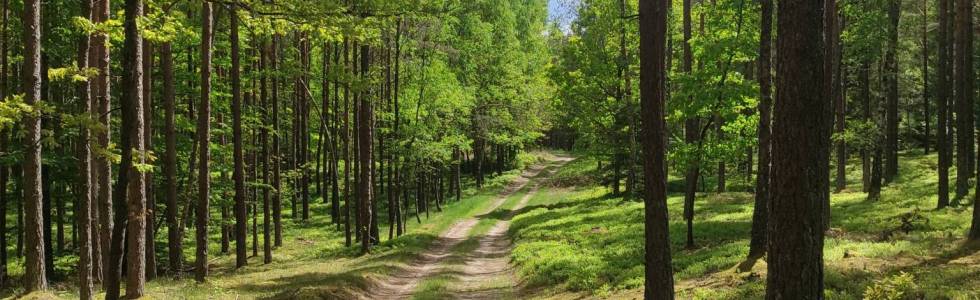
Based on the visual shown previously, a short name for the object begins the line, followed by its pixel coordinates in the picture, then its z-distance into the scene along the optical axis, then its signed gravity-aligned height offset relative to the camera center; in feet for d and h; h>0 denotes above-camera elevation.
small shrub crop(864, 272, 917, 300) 27.10 -7.02
